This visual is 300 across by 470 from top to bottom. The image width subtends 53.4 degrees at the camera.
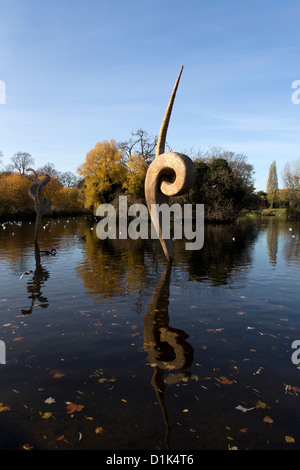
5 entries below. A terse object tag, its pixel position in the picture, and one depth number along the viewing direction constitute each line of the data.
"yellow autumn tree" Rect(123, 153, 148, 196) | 40.59
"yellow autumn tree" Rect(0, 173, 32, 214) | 42.28
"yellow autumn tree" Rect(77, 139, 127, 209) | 43.00
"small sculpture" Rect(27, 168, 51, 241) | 18.06
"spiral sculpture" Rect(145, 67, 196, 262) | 10.17
